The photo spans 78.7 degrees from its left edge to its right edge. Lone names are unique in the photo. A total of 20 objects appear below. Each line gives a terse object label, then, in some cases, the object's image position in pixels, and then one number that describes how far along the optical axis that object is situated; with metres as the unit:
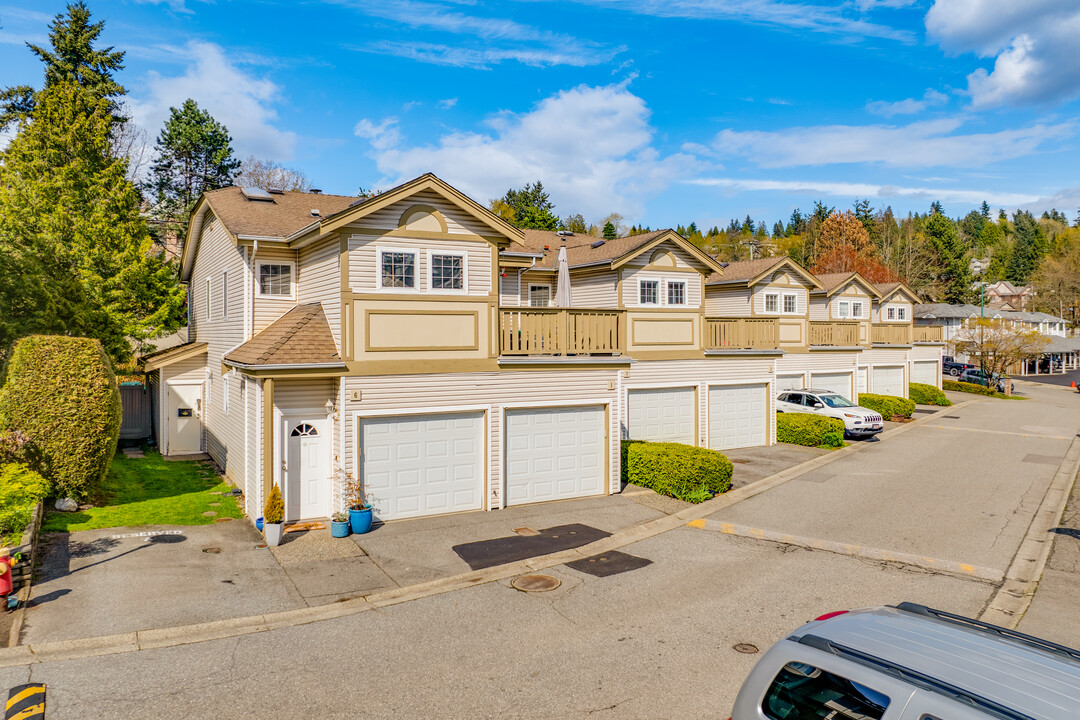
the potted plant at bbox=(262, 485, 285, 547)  12.50
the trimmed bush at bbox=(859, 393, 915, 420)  30.66
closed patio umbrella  17.75
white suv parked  25.44
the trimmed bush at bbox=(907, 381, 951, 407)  37.75
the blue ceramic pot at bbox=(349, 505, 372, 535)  13.28
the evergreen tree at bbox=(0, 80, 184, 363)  23.27
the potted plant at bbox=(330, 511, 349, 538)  13.12
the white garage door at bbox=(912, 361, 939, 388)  40.56
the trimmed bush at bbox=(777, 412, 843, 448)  23.98
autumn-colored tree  67.12
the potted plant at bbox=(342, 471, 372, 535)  13.30
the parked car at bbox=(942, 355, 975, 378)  57.75
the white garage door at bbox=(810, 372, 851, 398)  30.83
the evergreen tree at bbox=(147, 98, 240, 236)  37.53
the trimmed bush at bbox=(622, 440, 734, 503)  16.31
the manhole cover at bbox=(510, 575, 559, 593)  10.69
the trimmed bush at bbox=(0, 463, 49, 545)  10.08
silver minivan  3.92
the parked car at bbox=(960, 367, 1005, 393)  46.38
